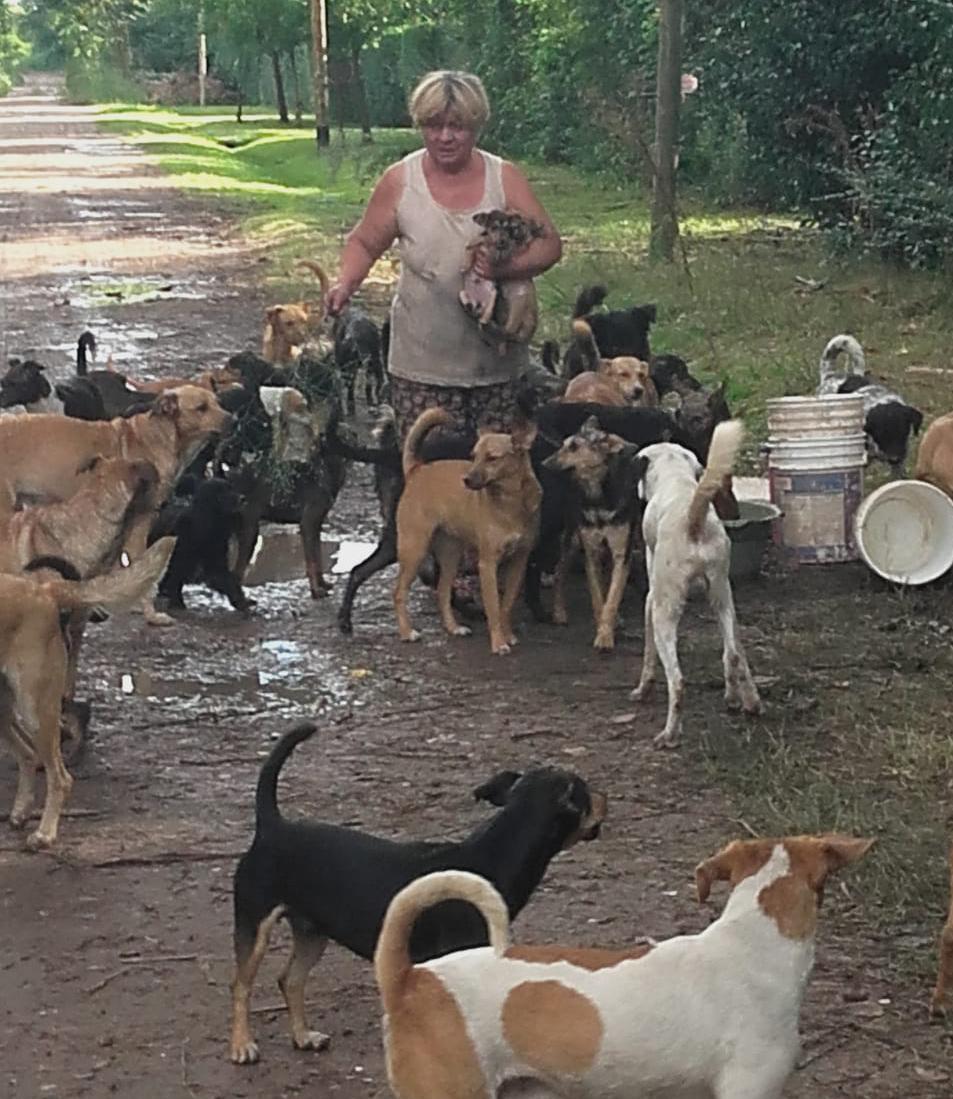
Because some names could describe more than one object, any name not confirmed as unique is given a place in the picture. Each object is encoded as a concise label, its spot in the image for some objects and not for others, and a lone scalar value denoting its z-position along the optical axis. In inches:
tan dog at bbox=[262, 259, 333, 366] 570.3
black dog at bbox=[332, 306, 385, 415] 552.7
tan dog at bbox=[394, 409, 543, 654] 350.9
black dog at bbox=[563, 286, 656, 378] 484.1
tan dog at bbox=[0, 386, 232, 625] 372.2
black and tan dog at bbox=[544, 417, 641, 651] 351.3
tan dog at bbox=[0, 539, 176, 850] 268.7
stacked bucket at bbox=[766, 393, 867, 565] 390.0
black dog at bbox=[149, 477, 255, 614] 383.6
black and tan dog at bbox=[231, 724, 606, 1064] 195.9
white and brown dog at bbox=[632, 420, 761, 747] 298.2
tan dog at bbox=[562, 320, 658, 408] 407.5
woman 361.4
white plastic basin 377.7
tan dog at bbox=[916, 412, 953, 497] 392.2
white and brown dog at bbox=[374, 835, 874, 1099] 165.5
